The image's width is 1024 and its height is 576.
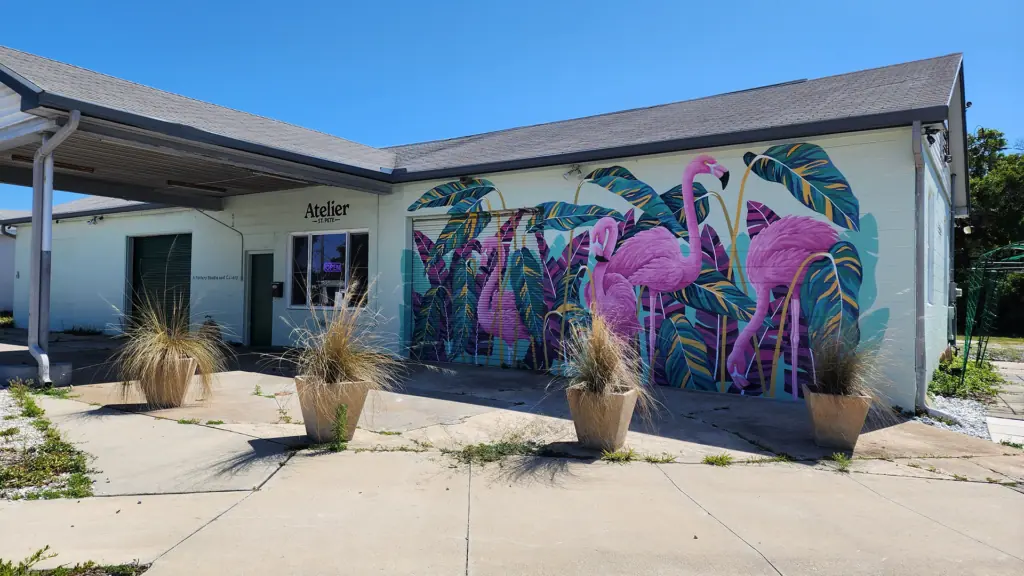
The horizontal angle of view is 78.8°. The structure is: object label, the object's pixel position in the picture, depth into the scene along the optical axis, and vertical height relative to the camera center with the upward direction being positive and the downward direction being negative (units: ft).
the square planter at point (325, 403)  18.53 -3.18
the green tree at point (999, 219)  78.74 +11.56
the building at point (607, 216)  26.14 +4.54
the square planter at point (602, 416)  18.39 -3.48
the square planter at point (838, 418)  19.15 -3.59
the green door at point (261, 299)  48.21 -0.29
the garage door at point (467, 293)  36.09 +0.33
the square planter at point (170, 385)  23.57 -3.45
